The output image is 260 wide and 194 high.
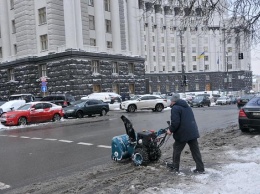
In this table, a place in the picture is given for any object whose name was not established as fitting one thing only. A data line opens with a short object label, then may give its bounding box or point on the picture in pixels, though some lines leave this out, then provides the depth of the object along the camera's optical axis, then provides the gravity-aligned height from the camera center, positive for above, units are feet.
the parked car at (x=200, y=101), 125.49 -8.09
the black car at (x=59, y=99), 97.30 -4.01
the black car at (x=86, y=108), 79.05 -5.87
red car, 64.39 -5.61
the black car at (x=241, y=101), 105.47 -7.27
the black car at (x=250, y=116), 39.73 -4.64
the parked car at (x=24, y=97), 100.29 -2.97
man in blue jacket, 21.47 -3.22
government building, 130.31 +17.08
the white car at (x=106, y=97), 117.80 -4.60
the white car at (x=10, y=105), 82.33 -4.40
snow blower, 24.59 -4.98
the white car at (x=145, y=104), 93.86 -6.14
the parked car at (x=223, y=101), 150.38 -9.89
